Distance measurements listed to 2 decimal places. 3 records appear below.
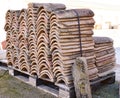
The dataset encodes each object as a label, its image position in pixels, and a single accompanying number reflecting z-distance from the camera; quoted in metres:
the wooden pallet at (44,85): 2.93
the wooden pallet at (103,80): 3.21
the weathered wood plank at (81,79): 2.82
